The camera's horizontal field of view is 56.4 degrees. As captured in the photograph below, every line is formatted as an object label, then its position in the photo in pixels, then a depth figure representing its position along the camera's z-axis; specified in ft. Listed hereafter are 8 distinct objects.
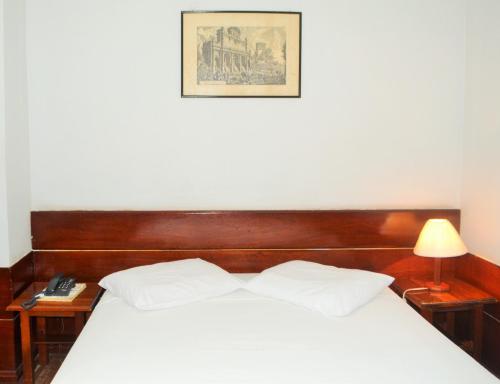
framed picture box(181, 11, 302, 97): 8.91
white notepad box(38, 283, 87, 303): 7.86
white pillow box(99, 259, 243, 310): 7.31
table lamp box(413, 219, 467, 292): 8.25
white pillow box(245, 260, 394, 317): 7.20
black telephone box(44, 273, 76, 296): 7.98
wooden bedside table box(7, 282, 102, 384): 7.65
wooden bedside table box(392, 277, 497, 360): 7.91
